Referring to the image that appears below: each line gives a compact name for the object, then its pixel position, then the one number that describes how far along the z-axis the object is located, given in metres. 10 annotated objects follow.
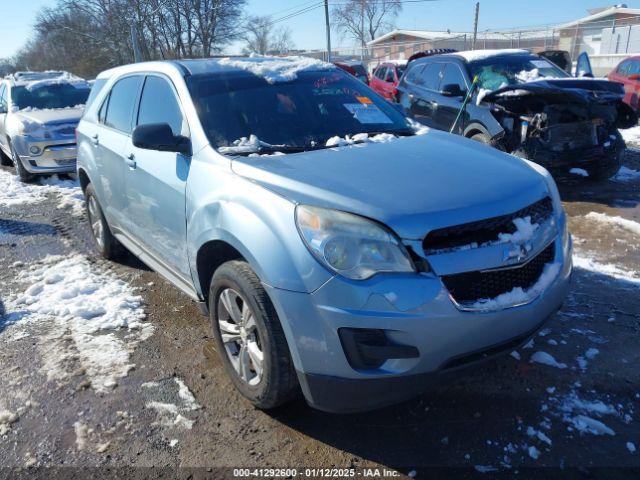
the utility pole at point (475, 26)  34.51
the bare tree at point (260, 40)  46.62
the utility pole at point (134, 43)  23.30
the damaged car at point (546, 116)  6.33
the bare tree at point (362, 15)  73.56
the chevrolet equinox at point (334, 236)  2.13
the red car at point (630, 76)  12.66
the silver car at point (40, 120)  8.63
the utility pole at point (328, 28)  37.31
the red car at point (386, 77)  14.61
